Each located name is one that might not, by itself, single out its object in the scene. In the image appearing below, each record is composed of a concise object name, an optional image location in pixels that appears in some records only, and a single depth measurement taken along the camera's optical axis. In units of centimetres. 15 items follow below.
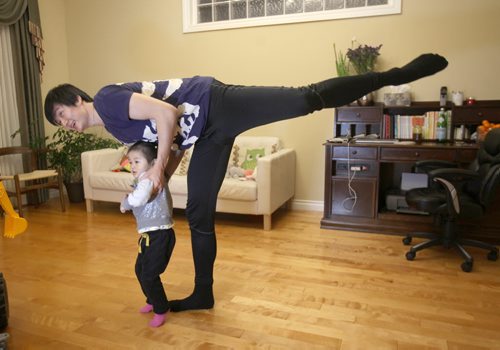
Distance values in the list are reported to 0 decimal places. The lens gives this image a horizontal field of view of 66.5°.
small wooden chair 361
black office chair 242
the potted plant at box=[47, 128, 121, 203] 420
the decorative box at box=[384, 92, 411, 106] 333
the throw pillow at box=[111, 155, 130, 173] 394
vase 341
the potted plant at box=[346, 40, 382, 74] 336
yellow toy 176
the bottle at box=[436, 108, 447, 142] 319
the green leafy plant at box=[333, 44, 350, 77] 349
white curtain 407
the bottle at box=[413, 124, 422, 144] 321
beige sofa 321
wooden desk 296
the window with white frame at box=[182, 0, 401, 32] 351
